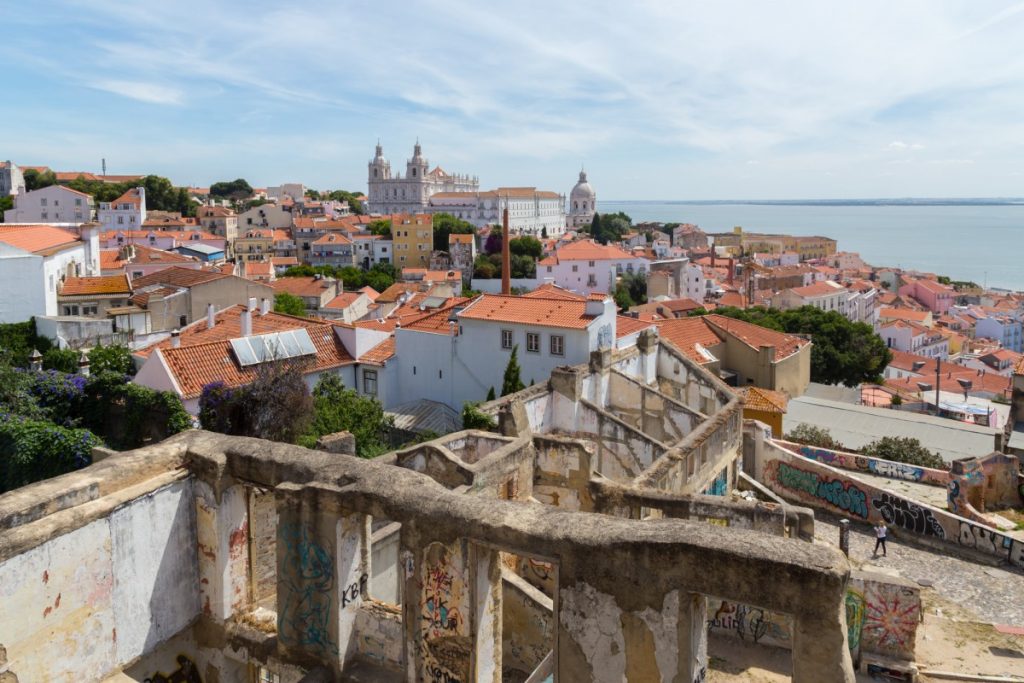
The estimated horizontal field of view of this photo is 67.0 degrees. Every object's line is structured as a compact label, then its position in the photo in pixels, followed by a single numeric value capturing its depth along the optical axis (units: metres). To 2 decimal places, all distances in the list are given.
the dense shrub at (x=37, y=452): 20.33
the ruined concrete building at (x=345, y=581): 6.16
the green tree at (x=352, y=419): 22.00
